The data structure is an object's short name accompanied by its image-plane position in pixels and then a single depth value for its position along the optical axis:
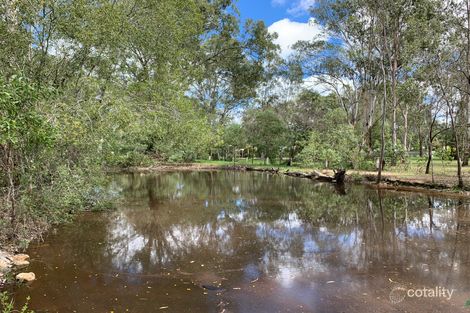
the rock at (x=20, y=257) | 7.16
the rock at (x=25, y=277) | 6.21
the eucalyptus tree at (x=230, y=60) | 29.59
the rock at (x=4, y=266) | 6.42
